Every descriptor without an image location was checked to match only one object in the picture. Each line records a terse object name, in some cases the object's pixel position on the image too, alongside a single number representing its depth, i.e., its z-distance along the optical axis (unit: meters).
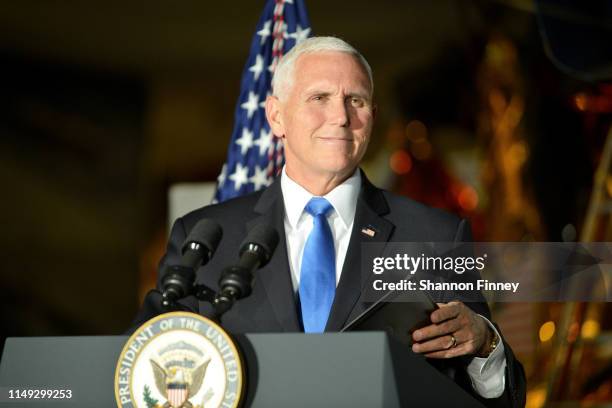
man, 6.22
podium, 5.81
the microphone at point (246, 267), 5.88
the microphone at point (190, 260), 5.90
